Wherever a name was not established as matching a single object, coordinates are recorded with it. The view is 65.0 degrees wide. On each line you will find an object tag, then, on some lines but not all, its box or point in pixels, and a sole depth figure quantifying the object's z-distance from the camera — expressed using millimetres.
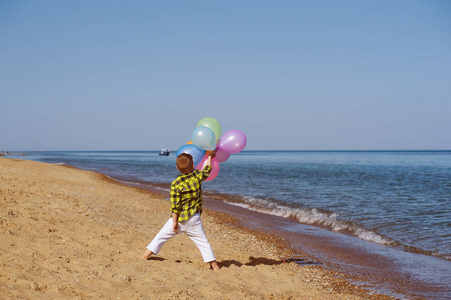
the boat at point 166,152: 98456
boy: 5070
